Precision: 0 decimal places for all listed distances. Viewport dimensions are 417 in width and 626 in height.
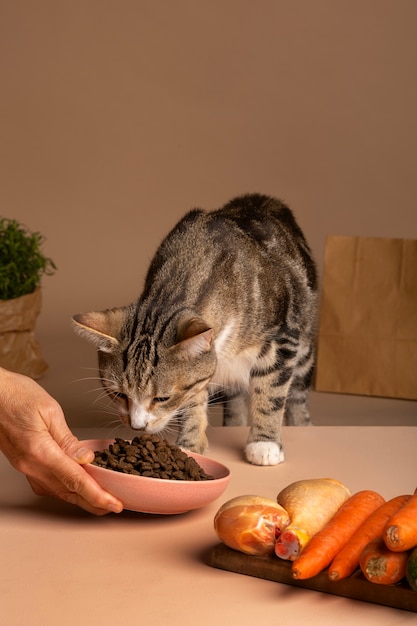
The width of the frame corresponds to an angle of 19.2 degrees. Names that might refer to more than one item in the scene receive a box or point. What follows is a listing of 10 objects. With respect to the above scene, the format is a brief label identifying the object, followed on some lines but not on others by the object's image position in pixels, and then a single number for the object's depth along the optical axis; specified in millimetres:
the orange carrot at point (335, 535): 1028
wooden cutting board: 1016
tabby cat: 1363
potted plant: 2125
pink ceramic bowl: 1162
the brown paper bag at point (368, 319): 2134
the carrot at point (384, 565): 1006
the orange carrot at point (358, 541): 1034
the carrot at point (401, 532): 999
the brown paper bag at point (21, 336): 2118
